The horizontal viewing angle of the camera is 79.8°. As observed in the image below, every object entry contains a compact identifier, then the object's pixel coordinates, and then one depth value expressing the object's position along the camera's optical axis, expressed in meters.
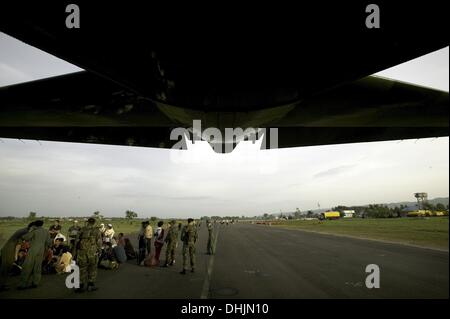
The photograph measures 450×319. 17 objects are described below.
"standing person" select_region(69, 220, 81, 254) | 12.20
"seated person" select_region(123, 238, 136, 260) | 12.14
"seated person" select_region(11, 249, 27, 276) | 8.59
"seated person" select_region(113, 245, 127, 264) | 10.58
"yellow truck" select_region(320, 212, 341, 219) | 110.62
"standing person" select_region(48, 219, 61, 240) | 11.01
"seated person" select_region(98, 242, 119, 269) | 9.73
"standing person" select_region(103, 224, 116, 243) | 10.53
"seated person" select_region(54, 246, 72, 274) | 8.92
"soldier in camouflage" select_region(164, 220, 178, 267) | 10.22
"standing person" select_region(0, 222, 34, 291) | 7.10
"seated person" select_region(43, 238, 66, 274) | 9.00
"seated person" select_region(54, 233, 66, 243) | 10.13
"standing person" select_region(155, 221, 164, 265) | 10.55
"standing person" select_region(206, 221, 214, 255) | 14.48
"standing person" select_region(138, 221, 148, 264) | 10.89
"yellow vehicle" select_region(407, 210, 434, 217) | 86.83
